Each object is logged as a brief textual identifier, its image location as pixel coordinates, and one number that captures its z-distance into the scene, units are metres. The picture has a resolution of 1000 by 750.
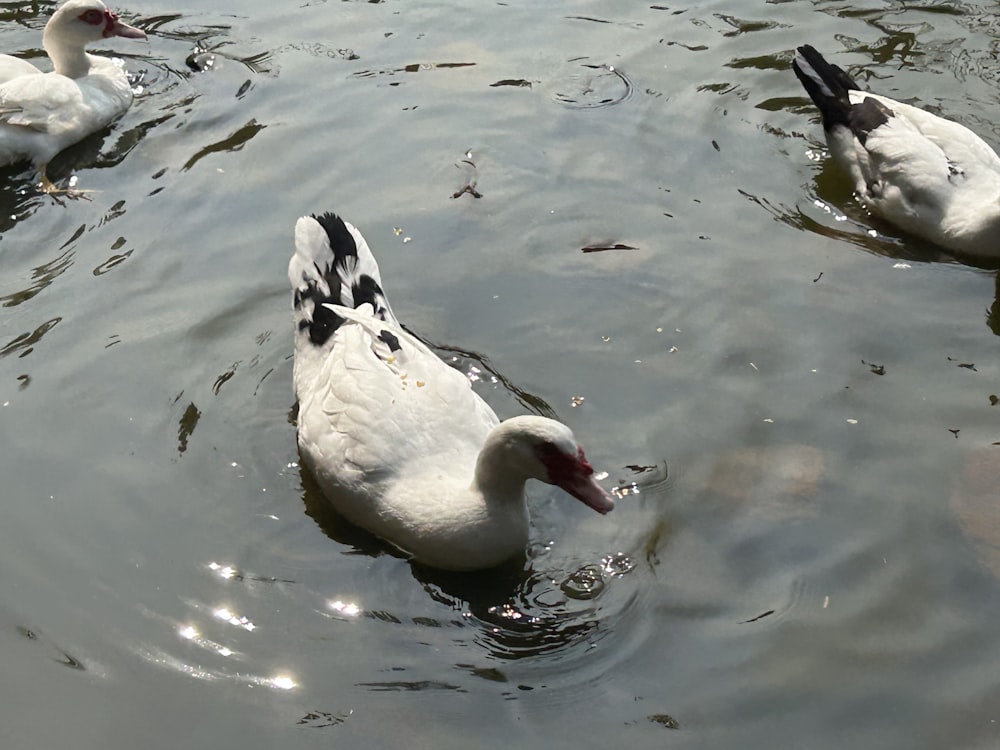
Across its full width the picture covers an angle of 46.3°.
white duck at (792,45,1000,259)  6.44
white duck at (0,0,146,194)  7.32
